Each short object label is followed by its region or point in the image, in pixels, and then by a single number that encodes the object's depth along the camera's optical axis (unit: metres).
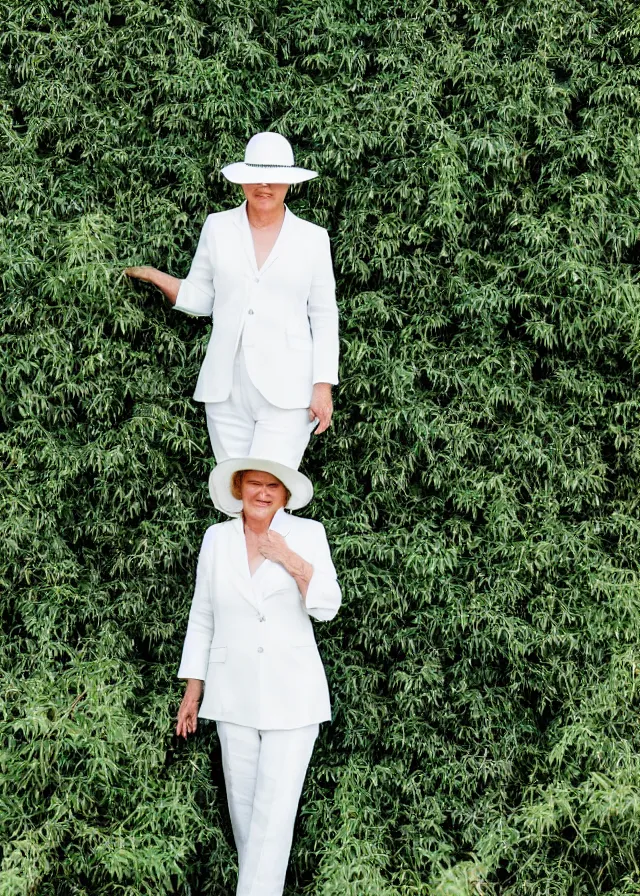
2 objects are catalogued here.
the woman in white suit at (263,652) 5.36
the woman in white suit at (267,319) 5.69
